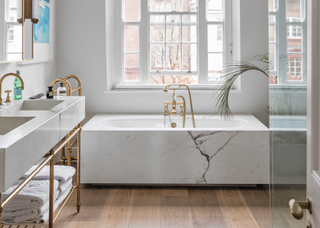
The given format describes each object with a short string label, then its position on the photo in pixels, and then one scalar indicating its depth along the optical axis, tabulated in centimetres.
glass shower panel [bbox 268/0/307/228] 78
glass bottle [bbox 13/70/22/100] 237
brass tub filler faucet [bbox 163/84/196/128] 356
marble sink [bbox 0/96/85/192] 115
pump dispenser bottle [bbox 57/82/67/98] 254
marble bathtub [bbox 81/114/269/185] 295
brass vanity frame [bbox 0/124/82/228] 126
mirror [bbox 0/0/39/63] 232
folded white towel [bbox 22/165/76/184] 194
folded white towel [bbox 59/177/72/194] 199
